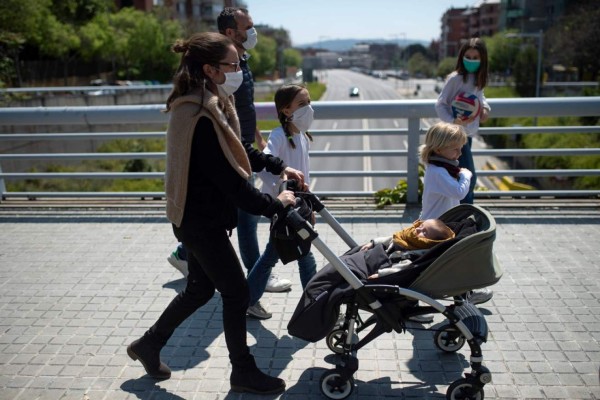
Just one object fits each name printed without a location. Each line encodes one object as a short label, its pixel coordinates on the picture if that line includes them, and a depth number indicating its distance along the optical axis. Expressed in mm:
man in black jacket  4449
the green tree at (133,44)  53688
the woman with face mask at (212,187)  3180
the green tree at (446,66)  88500
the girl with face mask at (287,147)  4234
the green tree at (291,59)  135400
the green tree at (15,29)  35156
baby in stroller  3445
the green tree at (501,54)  67000
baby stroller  3264
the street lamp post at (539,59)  34219
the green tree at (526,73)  48125
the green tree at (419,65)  138500
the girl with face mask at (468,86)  5098
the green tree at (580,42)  44875
